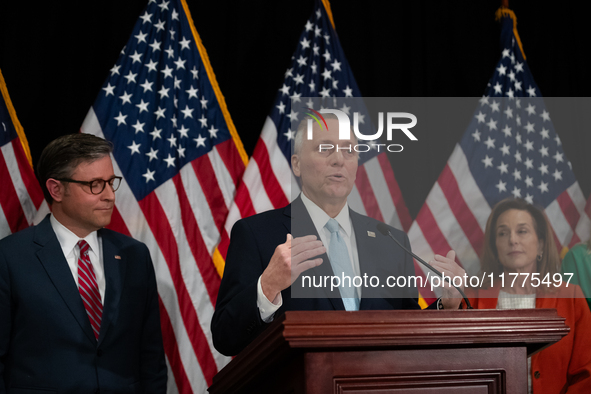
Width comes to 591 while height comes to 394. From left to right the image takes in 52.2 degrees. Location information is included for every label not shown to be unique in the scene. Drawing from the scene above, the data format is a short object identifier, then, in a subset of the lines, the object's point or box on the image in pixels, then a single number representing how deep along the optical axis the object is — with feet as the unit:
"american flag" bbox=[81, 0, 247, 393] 10.28
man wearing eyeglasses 7.79
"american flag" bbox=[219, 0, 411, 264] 9.35
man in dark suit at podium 5.13
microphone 4.82
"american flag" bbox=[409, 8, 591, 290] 10.30
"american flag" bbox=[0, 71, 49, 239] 9.71
